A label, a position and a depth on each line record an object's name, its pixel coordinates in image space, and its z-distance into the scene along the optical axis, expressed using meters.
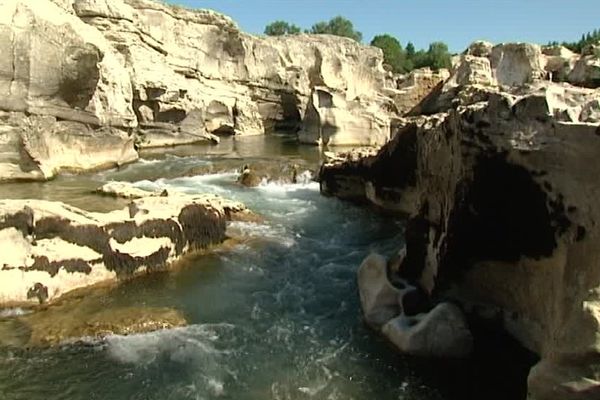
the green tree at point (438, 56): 66.38
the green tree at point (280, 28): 92.62
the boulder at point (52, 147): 16.31
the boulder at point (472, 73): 34.75
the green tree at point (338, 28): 92.88
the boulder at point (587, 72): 34.17
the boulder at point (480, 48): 44.59
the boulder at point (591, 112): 5.93
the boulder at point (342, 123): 31.03
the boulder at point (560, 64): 42.03
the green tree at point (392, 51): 74.00
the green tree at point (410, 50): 85.89
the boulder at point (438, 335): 7.21
